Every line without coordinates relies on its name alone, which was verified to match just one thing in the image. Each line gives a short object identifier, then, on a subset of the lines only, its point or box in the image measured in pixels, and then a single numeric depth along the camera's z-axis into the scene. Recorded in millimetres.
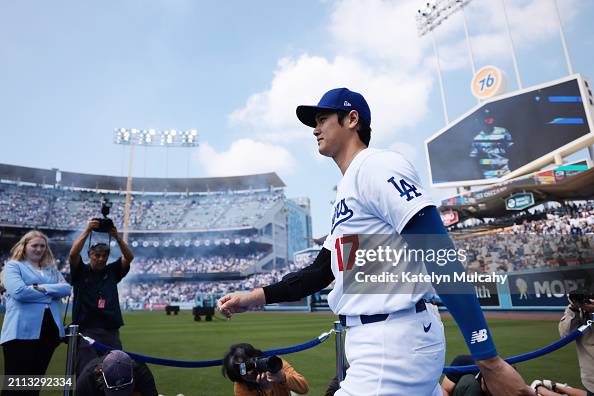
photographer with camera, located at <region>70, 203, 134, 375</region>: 4398
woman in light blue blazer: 4070
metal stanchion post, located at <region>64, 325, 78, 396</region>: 3272
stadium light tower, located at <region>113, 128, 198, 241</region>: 50375
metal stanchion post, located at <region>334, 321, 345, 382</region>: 3621
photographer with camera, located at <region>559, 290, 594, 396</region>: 4027
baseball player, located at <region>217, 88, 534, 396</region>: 1237
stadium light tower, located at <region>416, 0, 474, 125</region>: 35750
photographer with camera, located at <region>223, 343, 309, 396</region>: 3371
